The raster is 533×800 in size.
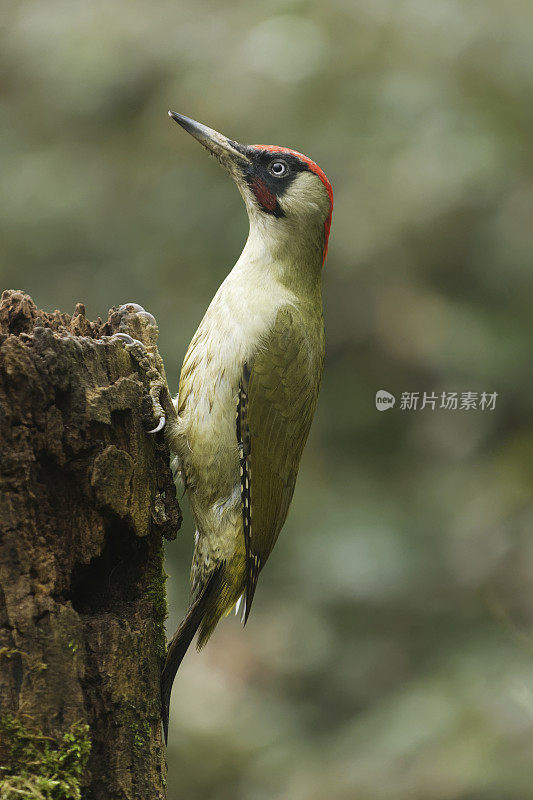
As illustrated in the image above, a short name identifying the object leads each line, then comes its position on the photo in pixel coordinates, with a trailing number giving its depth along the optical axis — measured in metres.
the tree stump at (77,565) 6.29
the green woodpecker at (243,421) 6.41
